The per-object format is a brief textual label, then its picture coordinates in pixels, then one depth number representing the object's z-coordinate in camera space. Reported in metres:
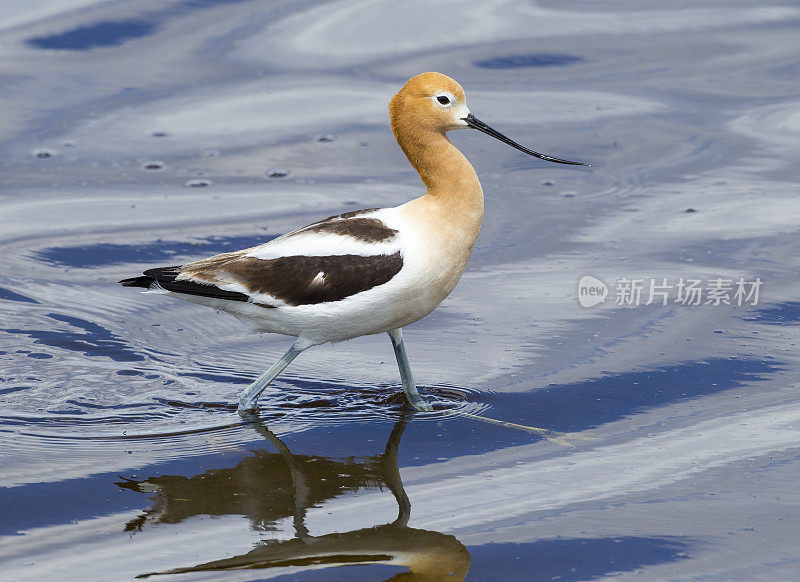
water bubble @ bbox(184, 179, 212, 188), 11.13
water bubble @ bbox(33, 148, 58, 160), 11.62
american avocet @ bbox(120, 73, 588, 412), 6.79
